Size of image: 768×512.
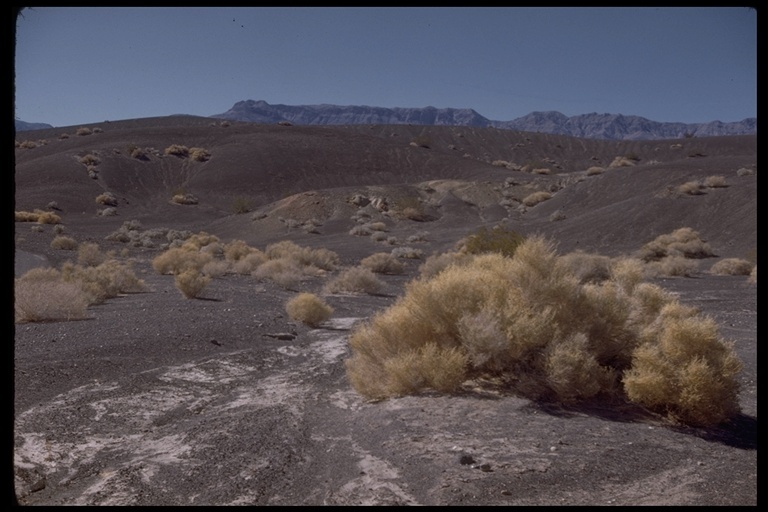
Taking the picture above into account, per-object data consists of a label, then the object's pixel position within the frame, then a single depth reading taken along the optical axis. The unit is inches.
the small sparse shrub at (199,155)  3432.6
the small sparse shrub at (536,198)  2303.2
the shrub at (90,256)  1280.8
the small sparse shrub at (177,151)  3437.5
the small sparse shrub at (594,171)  2575.8
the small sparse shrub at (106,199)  2662.4
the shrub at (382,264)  1232.2
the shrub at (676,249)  1333.7
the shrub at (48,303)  613.3
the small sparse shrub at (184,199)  2832.2
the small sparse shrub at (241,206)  2596.7
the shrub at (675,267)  1124.5
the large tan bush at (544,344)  352.5
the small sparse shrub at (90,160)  3049.7
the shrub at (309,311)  666.2
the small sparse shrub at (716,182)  1807.3
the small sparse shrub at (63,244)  1573.6
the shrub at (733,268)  1136.2
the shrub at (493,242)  997.0
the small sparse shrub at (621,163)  2849.7
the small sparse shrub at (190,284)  805.9
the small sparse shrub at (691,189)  1798.7
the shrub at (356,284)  940.0
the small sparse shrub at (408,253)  1505.9
